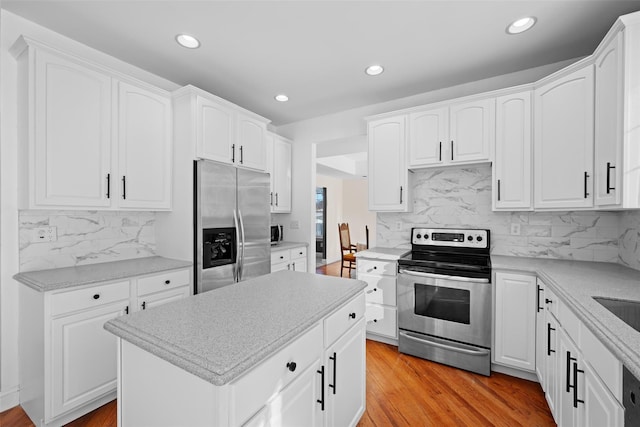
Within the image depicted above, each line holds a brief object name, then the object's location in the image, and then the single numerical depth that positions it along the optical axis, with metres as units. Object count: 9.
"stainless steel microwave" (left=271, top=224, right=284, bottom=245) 4.02
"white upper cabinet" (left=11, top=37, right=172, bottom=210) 1.84
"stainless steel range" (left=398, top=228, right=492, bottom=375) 2.36
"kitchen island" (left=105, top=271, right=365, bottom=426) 0.82
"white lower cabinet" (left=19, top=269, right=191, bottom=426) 1.70
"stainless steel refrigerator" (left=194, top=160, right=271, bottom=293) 2.48
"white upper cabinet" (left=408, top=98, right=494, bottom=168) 2.61
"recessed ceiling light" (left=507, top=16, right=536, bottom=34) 1.97
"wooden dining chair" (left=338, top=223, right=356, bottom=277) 6.34
